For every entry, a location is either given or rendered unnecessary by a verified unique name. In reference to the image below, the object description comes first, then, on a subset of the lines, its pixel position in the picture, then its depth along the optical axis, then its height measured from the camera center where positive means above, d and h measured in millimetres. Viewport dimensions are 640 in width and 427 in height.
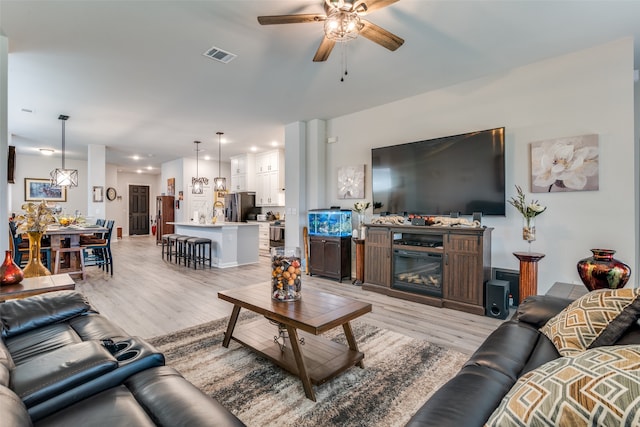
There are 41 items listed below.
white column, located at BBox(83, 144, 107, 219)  7894 +924
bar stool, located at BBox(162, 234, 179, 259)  6921 -714
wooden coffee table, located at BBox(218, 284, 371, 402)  1959 -981
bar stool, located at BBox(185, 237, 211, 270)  6050 -857
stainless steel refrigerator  9117 +136
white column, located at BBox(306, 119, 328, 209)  5738 +887
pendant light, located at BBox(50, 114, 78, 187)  6109 +645
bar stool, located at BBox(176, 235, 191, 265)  6391 -868
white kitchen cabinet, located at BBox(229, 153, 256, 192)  9102 +1135
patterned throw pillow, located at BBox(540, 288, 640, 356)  1292 -504
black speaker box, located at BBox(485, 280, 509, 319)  3303 -990
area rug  1774 -1189
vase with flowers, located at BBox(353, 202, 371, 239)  4997 -11
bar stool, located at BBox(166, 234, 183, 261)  6709 -742
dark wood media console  3514 -698
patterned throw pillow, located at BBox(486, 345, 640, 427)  608 -401
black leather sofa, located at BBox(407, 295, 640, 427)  901 -645
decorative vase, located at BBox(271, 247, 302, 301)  2299 -487
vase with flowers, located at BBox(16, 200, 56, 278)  2898 -182
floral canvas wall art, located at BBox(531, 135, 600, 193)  3188 +490
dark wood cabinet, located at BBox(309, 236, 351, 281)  5125 -815
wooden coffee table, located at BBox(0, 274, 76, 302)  2219 -596
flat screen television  3717 +460
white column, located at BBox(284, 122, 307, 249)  5859 +515
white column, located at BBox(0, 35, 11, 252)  2883 +703
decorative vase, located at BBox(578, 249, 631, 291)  2525 -529
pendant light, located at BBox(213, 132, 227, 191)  7383 +623
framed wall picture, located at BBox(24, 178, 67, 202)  9383 +588
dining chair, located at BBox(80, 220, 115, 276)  5496 -749
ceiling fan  2148 +1389
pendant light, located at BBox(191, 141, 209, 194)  8078 +713
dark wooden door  13102 +23
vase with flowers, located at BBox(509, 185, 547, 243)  3357 -20
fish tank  5199 -228
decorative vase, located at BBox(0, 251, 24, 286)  2342 -492
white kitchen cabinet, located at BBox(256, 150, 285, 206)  8367 +878
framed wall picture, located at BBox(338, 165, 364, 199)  5250 +485
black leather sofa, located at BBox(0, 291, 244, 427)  981 -670
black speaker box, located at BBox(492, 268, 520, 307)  3662 -871
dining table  4875 -616
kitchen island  6195 -679
